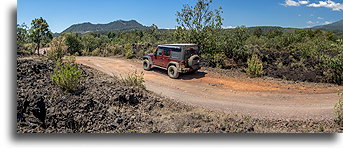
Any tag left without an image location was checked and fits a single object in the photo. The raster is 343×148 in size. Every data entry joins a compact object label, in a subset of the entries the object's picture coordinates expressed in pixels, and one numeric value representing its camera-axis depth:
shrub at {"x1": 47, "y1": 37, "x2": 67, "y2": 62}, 8.38
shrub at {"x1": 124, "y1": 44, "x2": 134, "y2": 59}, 14.55
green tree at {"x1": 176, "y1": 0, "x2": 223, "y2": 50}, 10.64
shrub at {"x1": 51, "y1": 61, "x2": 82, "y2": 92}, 4.73
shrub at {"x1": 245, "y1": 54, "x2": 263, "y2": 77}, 8.95
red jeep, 8.86
